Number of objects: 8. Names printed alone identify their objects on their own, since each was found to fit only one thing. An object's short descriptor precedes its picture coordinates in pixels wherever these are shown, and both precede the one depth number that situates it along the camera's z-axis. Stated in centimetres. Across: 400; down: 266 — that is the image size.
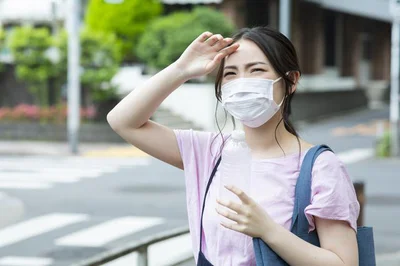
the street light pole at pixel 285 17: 2417
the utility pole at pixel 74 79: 2262
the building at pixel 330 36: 3556
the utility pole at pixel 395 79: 1998
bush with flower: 2656
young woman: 255
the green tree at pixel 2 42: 2823
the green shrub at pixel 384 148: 2108
